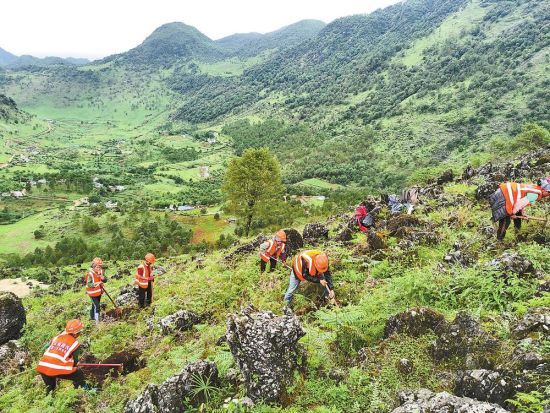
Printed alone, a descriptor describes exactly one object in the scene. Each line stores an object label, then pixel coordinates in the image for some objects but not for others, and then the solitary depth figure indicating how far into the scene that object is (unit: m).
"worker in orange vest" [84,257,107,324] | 15.84
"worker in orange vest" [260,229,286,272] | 15.77
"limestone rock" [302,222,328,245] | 19.12
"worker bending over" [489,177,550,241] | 11.23
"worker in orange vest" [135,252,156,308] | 16.33
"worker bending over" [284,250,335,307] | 11.05
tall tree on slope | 45.62
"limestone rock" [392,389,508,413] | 5.61
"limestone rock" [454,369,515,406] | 5.88
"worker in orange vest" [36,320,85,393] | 10.55
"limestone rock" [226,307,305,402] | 7.62
